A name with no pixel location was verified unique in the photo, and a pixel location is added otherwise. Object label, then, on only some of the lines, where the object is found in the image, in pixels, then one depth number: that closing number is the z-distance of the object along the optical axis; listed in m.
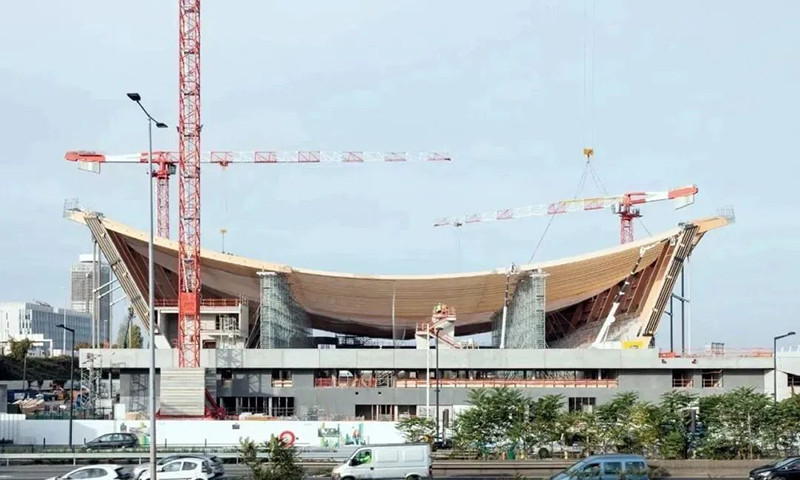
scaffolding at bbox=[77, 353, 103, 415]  69.69
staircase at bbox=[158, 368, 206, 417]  65.81
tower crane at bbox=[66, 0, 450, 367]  68.81
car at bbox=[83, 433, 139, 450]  49.81
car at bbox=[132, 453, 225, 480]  32.31
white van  31.58
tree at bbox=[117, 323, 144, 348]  120.32
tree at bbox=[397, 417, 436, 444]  43.03
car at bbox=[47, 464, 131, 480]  30.95
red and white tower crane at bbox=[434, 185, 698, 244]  120.31
